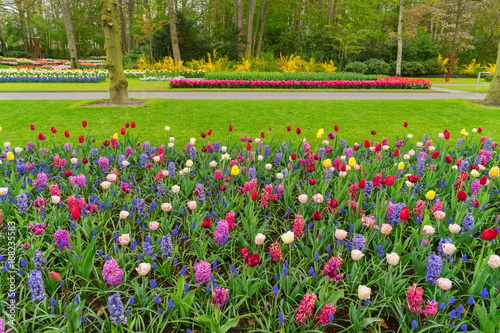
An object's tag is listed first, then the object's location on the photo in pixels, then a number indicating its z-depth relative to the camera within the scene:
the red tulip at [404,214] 1.95
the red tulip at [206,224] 1.91
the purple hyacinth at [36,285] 1.69
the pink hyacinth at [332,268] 1.63
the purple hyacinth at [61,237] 1.98
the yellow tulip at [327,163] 2.61
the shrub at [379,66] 21.73
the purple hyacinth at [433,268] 1.82
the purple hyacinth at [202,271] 1.81
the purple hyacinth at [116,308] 1.56
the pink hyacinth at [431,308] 1.63
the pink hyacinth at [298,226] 2.32
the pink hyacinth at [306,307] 1.62
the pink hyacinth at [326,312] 1.60
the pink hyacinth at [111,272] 1.79
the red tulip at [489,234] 1.73
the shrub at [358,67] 21.02
